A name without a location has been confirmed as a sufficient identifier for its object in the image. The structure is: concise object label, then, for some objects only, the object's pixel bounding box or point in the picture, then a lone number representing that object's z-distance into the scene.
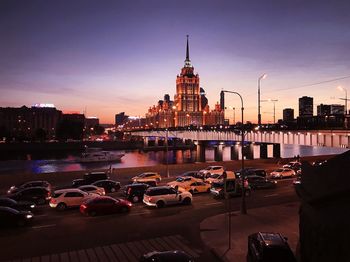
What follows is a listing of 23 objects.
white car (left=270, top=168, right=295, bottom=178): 36.59
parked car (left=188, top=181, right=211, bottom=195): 27.58
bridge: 39.31
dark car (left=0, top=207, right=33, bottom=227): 17.30
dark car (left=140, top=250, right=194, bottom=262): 11.00
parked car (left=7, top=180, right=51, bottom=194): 28.63
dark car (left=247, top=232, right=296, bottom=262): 11.01
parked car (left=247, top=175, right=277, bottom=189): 29.84
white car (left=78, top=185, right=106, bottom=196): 25.99
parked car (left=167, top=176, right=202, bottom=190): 27.34
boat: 90.06
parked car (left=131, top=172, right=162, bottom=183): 32.72
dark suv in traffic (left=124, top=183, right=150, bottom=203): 24.13
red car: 19.98
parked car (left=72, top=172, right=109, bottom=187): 31.02
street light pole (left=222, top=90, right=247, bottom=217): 20.45
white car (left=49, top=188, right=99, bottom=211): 21.73
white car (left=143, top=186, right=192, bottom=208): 21.91
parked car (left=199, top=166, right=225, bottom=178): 36.22
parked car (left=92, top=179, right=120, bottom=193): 28.72
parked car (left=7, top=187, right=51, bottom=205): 23.86
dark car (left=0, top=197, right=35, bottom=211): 19.91
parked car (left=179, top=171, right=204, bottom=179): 34.99
